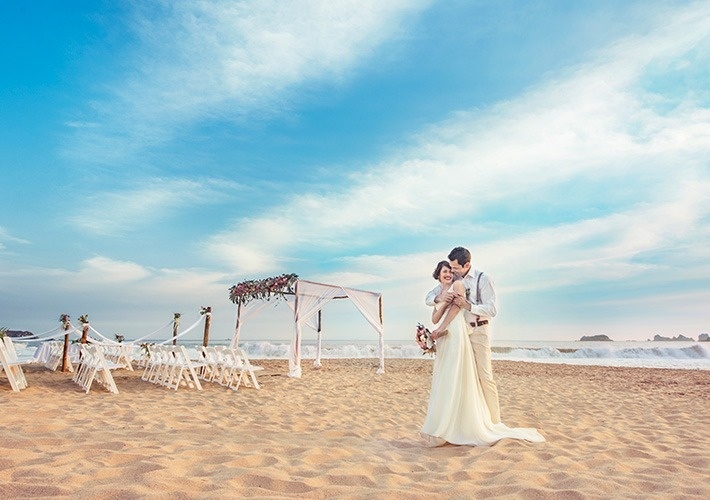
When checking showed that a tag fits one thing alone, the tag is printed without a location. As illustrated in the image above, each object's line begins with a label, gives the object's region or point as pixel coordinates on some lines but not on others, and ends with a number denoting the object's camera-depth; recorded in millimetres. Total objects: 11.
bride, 4297
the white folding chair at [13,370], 8156
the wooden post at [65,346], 13195
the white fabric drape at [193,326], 12912
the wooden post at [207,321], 15047
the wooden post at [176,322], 17405
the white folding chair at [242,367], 9933
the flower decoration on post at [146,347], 11920
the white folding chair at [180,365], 9562
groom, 4457
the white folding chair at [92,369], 8688
